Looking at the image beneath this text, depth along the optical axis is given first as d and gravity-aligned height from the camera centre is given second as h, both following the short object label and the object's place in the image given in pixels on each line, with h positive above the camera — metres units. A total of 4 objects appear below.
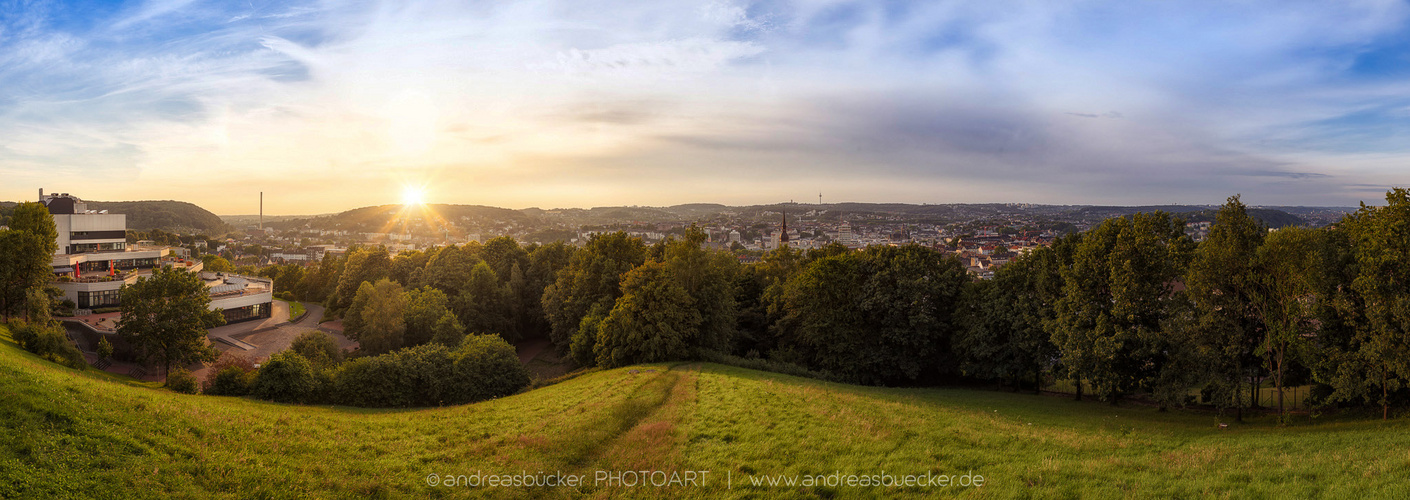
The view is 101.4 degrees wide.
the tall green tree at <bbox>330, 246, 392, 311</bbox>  63.22 -5.04
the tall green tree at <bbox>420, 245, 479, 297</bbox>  58.22 -4.44
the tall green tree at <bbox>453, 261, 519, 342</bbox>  52.94 -7.13
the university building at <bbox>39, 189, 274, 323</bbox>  50.15 -4.78
